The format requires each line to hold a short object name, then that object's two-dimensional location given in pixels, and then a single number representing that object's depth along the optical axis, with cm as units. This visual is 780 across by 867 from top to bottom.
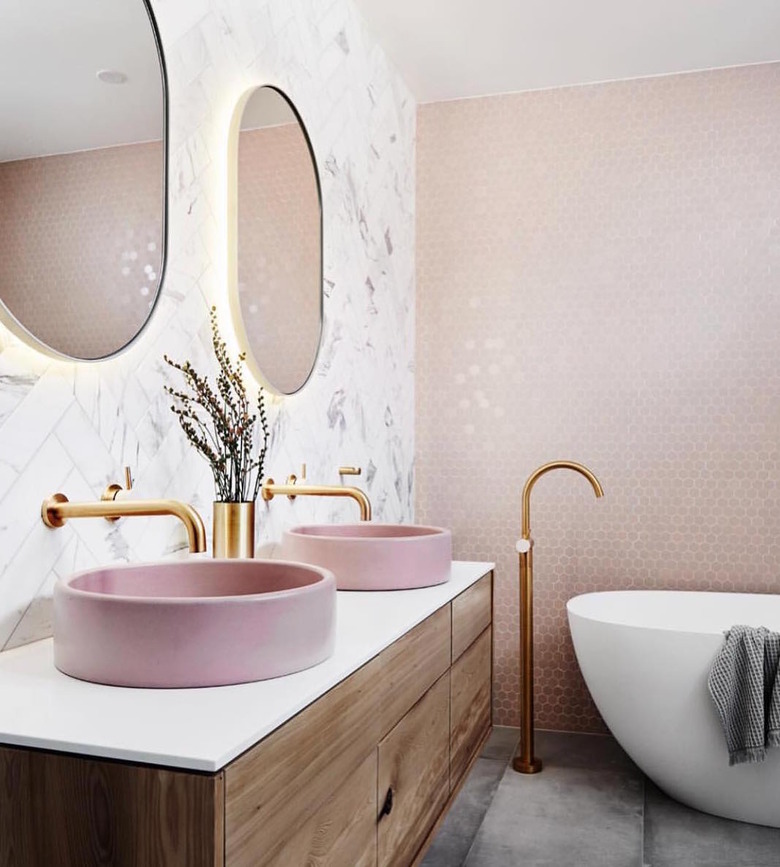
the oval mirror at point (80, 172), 133
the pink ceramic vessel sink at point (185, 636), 109
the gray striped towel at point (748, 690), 232
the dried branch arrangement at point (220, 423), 171
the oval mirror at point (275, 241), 199
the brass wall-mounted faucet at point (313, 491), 210
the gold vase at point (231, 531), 171
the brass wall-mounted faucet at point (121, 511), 128
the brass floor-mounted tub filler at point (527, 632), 298
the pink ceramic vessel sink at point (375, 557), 191
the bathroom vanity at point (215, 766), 89
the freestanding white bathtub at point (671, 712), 244
